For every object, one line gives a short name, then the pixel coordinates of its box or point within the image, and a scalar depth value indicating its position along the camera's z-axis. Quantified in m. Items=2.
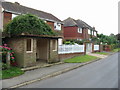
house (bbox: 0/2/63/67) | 10.59
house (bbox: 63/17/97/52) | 32.06
